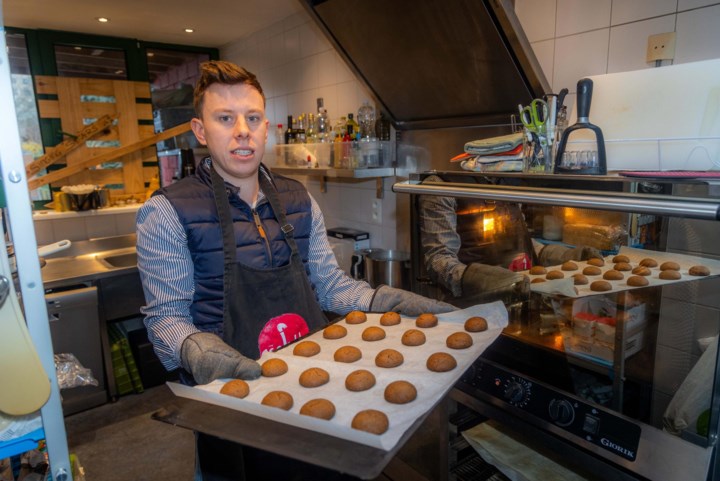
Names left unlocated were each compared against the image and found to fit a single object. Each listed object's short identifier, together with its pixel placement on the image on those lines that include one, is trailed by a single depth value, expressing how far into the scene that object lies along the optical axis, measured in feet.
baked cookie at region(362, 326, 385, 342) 3.68
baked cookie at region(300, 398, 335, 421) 2.76
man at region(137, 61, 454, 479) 3.63
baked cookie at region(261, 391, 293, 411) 2.87
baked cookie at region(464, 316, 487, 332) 3.42
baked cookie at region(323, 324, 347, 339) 3.78
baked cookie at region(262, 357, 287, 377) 3.25
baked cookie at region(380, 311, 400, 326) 3.86
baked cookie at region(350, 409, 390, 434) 2.53
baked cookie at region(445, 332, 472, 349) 3.34
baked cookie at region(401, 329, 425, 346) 3.53
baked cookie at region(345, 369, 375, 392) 3.06
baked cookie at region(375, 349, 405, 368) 3.29
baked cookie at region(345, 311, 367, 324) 4.01
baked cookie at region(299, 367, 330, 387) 3.13
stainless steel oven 2.22
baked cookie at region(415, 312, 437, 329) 3.72
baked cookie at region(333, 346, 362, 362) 3.41
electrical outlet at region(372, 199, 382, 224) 8.00
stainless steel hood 4.59
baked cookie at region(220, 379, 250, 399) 2.93
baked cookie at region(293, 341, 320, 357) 3.50
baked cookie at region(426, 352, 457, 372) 3.13
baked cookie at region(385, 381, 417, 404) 2.87
